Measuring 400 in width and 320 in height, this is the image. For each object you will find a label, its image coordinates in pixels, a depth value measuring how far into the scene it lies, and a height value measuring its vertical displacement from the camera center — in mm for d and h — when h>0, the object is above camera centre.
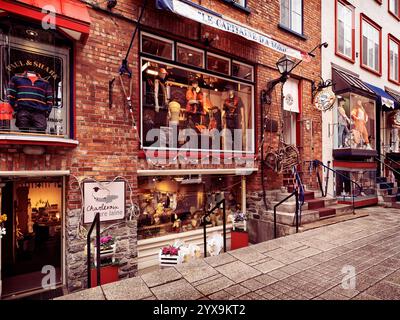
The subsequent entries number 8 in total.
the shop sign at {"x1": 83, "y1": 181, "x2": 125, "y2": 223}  4508 -742
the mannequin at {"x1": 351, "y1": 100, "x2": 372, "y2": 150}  10047 +1579
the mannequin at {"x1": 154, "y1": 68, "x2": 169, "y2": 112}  5742 +1696
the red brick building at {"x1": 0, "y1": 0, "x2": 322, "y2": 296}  4203 +730
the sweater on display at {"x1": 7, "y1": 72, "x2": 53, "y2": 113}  3986 +1079
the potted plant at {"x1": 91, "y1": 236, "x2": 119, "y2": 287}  4195 -1771
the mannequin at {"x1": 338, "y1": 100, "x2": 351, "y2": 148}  9703 +1340
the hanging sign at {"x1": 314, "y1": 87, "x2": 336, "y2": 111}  8156 +1954
